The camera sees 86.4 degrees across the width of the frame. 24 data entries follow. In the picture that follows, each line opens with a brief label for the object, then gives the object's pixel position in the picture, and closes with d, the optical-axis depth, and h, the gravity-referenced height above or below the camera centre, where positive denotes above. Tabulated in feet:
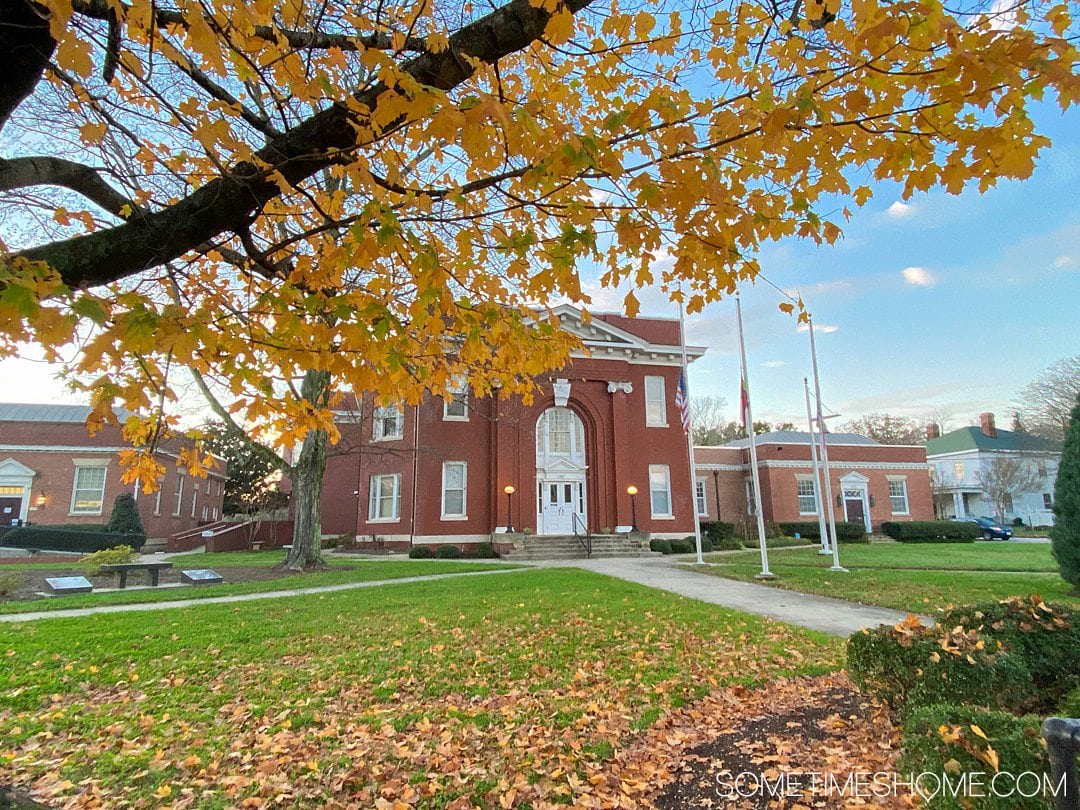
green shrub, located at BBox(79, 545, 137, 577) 45.65 -3.99
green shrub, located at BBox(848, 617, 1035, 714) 11.32 -3.53
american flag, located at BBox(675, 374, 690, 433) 58.29 +9.64
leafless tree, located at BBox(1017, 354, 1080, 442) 118.11 +19.56
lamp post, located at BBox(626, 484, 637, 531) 78.54 -0.71
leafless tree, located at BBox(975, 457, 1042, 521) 143.33 +3.57
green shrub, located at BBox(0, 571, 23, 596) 36.17 -4.60
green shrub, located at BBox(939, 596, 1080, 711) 12.18 -3.05
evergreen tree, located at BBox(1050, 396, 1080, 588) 32.07 -0.99
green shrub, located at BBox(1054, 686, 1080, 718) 9.35 -3.50
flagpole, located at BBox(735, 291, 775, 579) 48.84 +8.55
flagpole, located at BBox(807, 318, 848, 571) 49.22 +7.21
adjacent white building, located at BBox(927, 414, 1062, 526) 147.23 +6.66
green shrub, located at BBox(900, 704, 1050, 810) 7.53 -3.48
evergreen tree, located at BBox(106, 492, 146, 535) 85.25 -1.41
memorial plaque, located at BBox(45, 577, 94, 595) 36.83 -4.82
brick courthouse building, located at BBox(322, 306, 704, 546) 76.84 +6.00
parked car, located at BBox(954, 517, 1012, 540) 112.88 -7.25
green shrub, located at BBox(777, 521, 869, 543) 97.04 -5.59
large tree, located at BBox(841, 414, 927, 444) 189.47 +21.81
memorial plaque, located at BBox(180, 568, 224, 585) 42.73 -5.25
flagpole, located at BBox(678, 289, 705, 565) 56.80 +6.73
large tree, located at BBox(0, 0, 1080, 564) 7.97 +5.63
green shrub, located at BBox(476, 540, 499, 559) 73.10 -6.20
